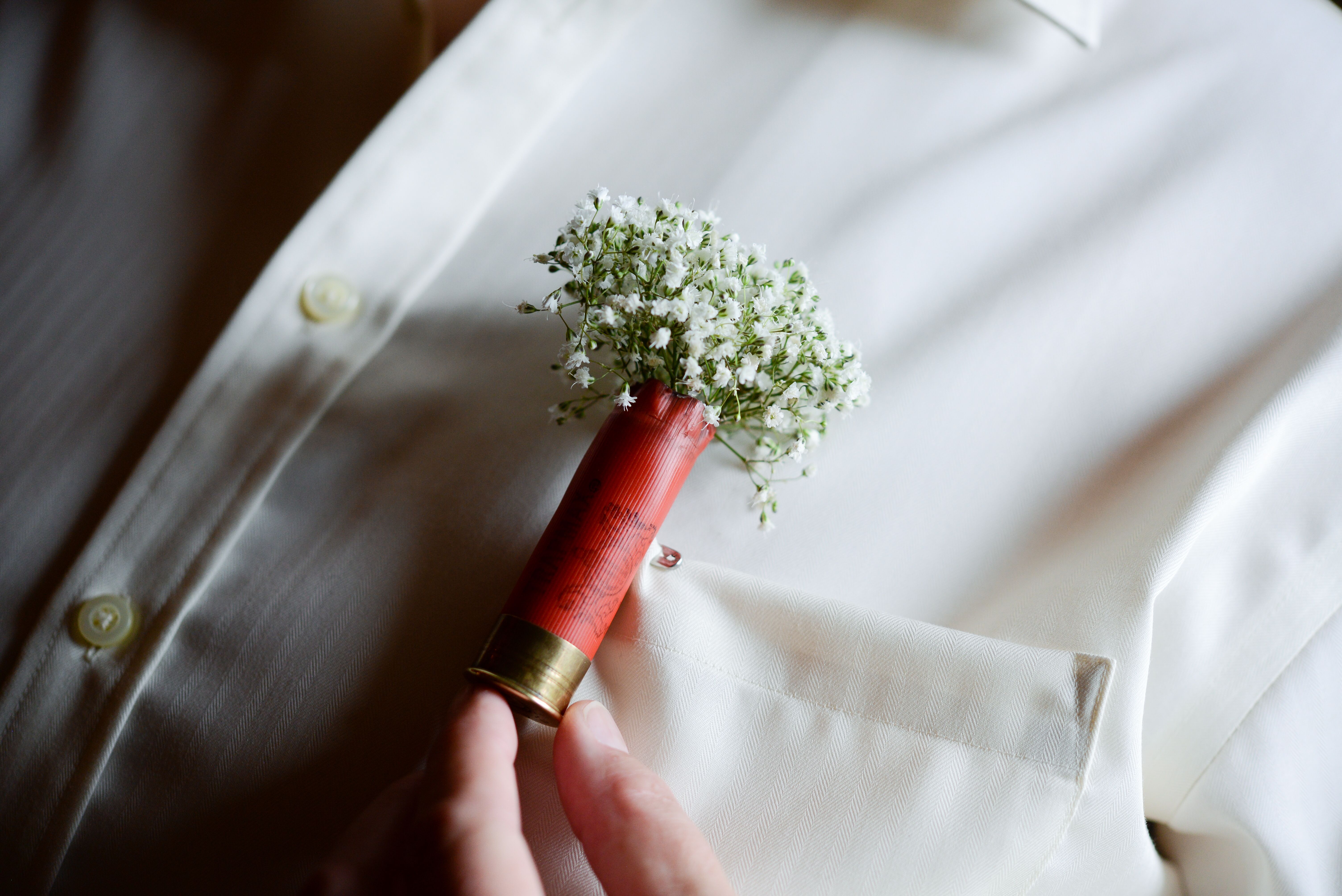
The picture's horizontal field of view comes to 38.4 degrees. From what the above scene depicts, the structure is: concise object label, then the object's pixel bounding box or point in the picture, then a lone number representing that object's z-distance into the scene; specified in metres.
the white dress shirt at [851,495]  0.40
